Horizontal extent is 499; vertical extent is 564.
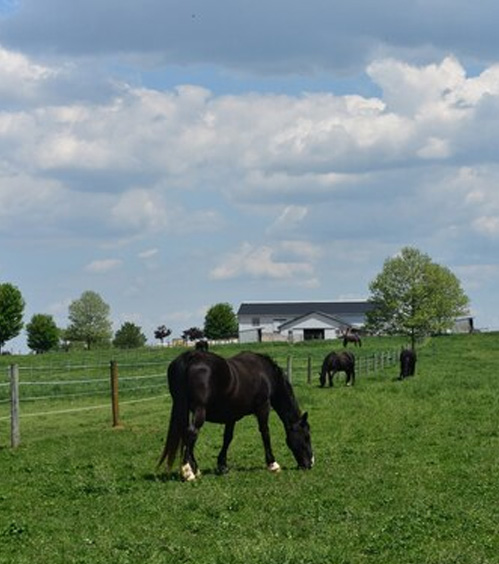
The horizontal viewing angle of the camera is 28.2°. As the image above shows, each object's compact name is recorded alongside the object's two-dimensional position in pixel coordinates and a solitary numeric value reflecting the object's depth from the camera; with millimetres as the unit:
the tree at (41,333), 117562
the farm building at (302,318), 134875
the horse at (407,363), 37781
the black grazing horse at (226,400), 12930
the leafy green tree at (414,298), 99875
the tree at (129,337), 134975
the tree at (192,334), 113012
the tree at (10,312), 102500
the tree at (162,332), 121188
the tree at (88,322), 141500
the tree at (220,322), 133125
